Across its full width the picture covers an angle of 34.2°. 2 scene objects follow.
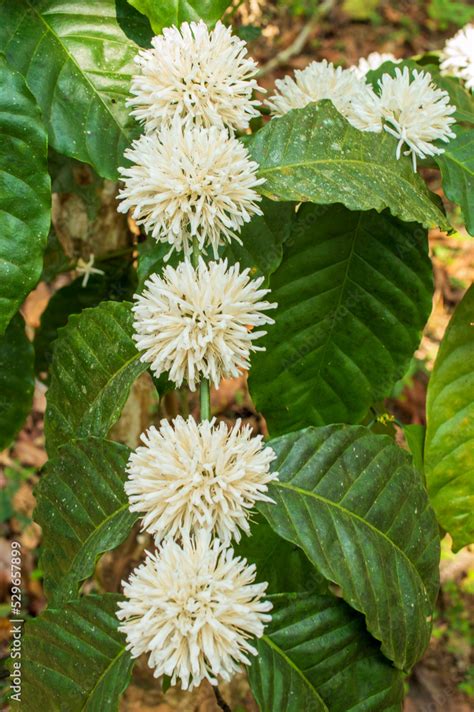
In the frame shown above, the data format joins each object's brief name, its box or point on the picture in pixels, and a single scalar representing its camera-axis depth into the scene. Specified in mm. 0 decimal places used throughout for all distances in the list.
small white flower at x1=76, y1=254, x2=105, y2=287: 1297
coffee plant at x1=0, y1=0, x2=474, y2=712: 707
